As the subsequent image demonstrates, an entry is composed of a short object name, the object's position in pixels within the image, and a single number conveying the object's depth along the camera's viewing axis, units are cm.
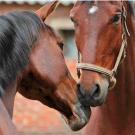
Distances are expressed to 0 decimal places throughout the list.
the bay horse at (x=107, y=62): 689
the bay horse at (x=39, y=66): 572
